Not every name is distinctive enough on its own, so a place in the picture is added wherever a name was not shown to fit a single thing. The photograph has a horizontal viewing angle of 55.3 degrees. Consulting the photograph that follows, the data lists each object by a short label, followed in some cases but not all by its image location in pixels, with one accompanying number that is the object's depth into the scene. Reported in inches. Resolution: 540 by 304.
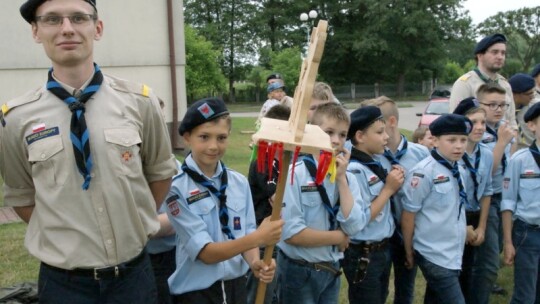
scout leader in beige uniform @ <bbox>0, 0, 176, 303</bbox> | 83.8
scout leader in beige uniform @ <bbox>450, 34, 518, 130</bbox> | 190.5
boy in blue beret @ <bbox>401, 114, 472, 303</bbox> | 143.0
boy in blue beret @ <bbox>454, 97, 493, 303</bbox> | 160.4
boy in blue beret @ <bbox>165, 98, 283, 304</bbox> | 107.8
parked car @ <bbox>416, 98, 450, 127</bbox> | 610.5
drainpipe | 486.3
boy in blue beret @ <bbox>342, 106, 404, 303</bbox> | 138.6
